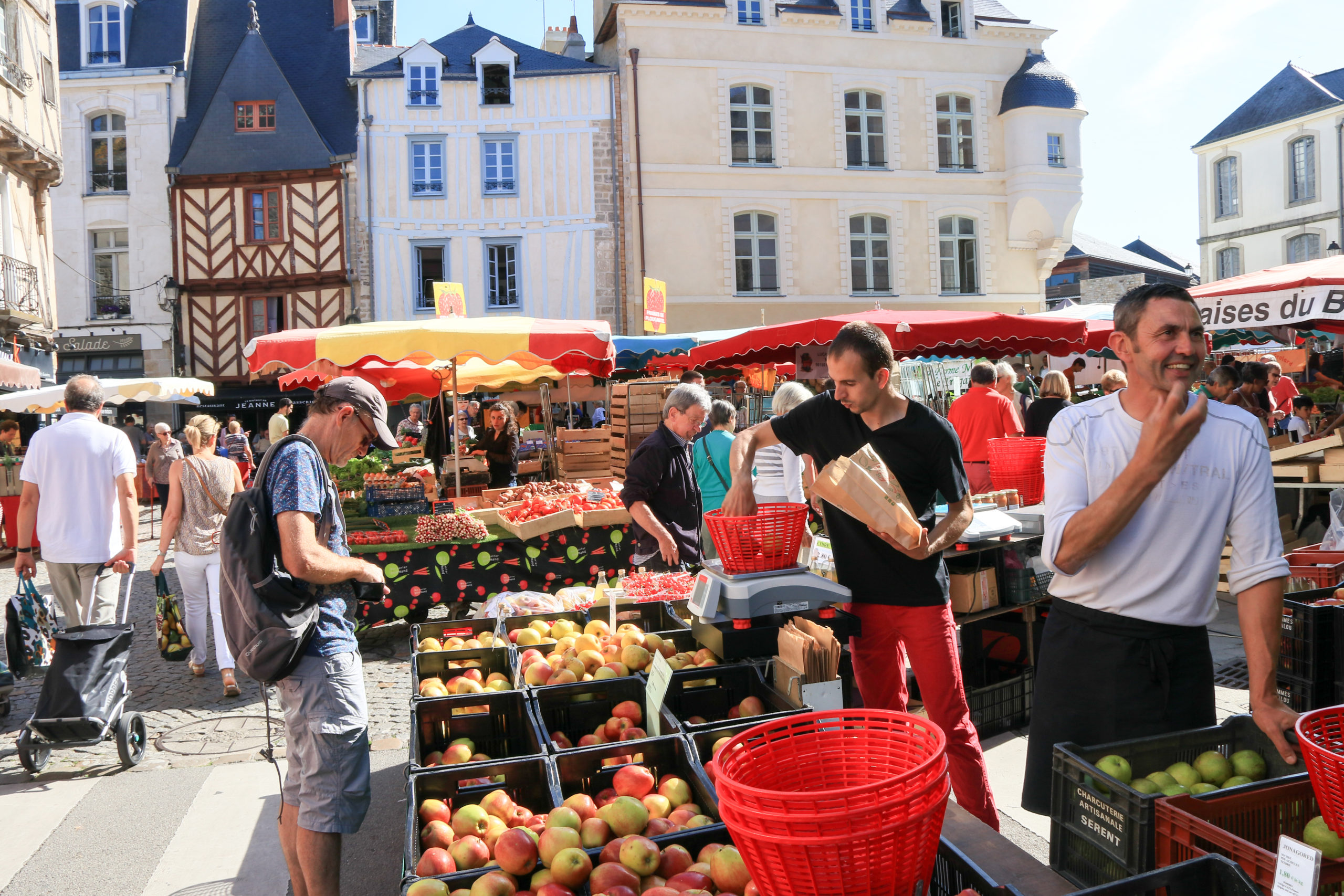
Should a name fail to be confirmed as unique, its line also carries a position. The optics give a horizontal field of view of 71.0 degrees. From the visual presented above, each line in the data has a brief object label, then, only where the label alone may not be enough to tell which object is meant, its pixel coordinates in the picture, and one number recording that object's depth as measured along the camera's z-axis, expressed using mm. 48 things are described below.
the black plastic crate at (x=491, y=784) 2621
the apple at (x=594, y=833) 2301
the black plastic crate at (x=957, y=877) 1692
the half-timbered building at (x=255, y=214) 23578
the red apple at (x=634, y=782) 2551
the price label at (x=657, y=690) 2844
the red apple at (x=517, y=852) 2180
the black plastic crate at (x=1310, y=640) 3416
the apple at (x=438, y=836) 2396
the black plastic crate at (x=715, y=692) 3082
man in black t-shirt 3203
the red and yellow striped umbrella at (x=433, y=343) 7668
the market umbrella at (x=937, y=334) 8539
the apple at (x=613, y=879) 2086
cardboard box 4848
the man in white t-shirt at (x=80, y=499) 5648
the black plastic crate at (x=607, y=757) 2684
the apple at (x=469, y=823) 2469
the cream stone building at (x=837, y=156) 22672
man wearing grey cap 3016
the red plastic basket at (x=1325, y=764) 1671
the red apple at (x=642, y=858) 2129
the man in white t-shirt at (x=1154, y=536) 2246
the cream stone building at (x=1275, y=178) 31438
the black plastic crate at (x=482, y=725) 3107
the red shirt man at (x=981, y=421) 8180
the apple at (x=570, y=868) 2133
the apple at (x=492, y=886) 2070
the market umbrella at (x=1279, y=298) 6398
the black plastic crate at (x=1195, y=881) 1501
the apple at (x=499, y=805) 2537
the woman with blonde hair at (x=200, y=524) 6445
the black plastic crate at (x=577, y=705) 3195
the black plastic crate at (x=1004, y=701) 4973
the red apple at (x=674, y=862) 2137
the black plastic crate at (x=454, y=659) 3723
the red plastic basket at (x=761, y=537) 3143
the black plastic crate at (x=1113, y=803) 1913
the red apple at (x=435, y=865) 2258
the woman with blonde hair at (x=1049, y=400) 8891
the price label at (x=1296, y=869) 1466
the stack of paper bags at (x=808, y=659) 2895
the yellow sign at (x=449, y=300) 10109
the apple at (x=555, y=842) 2213
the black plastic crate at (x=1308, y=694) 3441
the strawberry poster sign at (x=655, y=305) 13773
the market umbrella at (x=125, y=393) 15039
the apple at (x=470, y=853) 2289
